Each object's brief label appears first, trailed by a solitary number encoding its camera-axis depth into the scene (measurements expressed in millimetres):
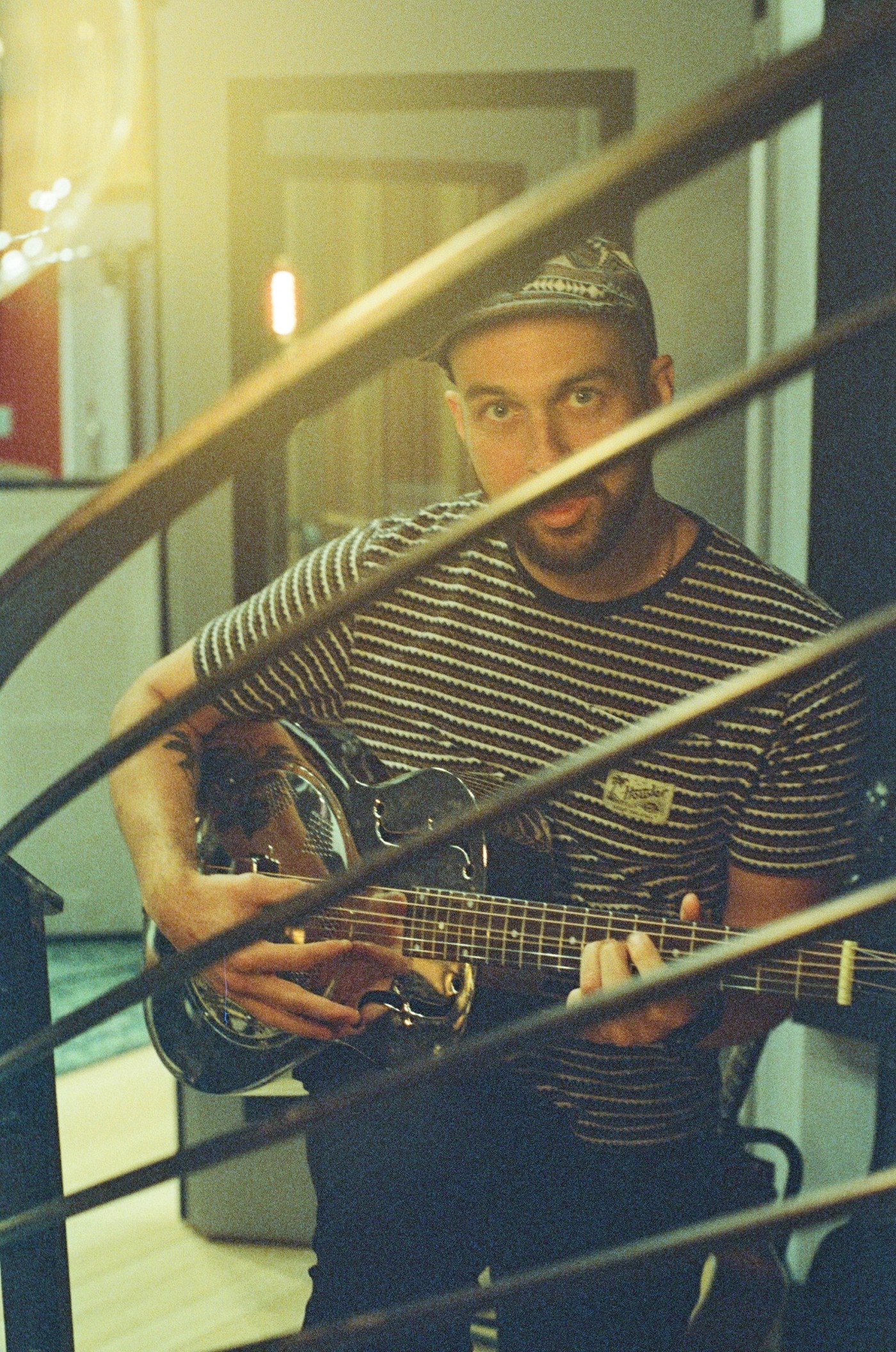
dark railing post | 790
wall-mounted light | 2029
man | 1154
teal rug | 2998
